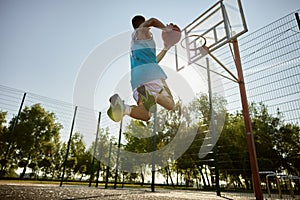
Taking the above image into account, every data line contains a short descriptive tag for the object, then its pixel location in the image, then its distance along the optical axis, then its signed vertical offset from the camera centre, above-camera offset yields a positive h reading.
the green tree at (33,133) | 17.31 +3.57
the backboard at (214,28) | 3.86 +2.89
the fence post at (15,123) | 6.36 +1.49
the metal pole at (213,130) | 4.72 +1.15
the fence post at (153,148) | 5.42 +0.73
